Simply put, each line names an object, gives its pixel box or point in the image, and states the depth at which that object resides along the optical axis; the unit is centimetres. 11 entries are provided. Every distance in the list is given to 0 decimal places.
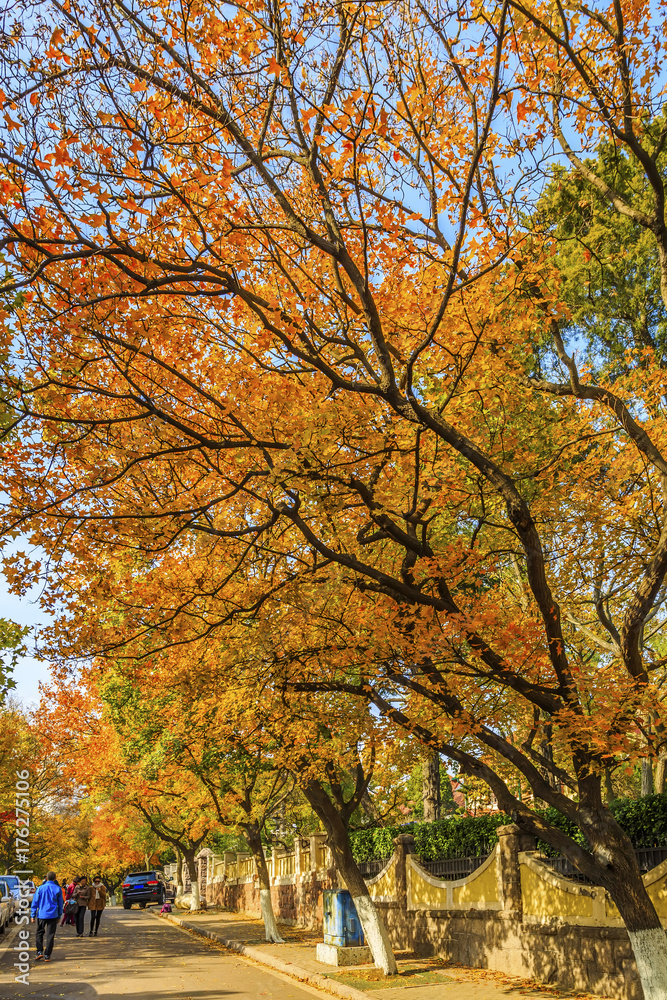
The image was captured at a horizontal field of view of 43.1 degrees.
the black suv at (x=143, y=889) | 4700
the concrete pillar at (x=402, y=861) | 1950
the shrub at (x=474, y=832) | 1170
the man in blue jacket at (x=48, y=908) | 1783
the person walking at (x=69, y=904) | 2453
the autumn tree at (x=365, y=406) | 761
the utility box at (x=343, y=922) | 1708
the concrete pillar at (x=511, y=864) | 1450
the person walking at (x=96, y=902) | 2569
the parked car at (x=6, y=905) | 2733
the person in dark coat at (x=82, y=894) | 2514
